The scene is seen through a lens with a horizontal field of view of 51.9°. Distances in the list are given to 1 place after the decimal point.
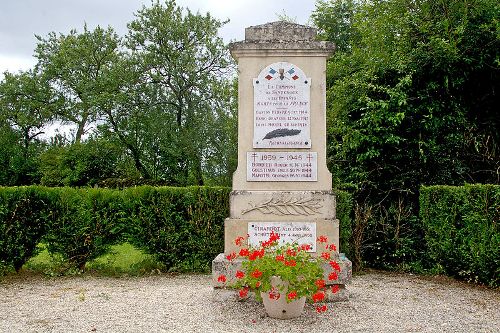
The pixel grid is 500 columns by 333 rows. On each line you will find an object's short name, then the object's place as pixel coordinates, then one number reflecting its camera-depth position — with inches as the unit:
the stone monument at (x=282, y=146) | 256.1
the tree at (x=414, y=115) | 395.5
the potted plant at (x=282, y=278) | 211.6
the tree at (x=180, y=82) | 1022.4
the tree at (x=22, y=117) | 1176.2
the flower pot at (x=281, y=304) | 216.8
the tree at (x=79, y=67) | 1114.7
